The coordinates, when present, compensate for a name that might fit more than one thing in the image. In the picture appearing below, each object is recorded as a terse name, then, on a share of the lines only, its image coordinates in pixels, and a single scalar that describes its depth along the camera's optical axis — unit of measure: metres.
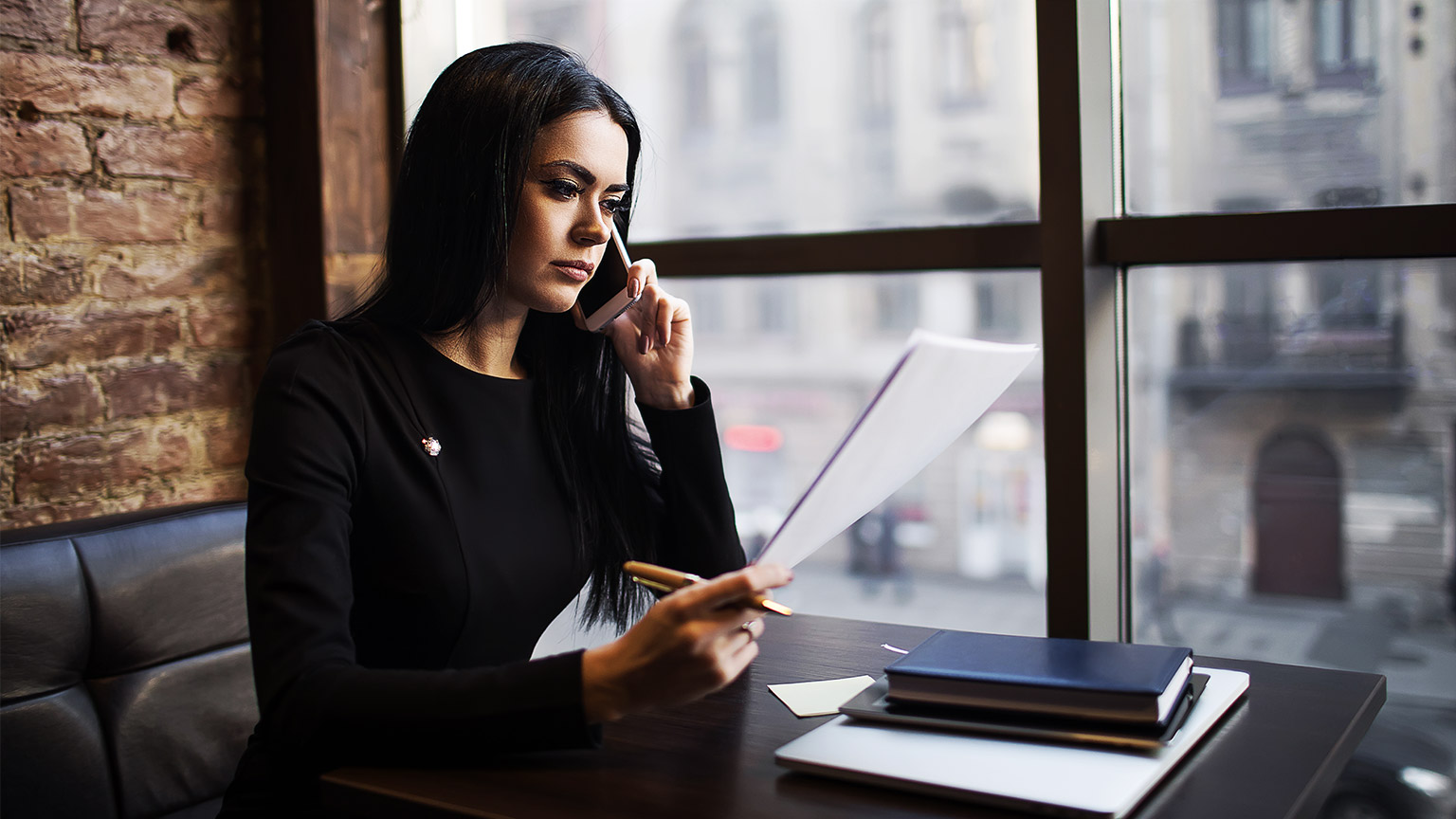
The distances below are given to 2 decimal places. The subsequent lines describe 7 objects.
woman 0.96
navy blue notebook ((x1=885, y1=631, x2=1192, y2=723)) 0.85
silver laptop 0.74
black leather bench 1.25
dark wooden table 0.78
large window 1.47
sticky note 1.02
